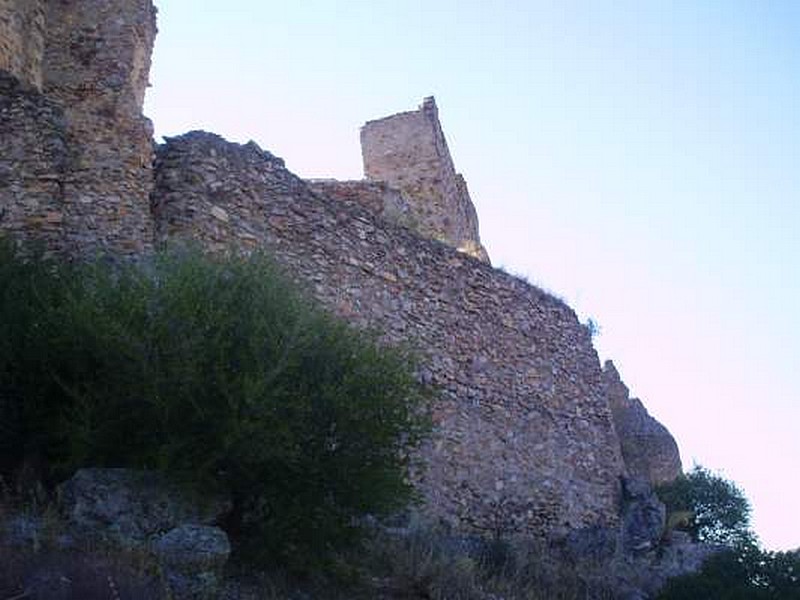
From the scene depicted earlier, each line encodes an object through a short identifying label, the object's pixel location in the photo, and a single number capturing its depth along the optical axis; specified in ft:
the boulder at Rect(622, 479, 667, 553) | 41.70
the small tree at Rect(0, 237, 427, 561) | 22.90
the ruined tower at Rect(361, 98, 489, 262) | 58.67
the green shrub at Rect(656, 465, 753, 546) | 48.06
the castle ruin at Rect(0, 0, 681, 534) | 31.12
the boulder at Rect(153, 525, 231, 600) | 19.81
